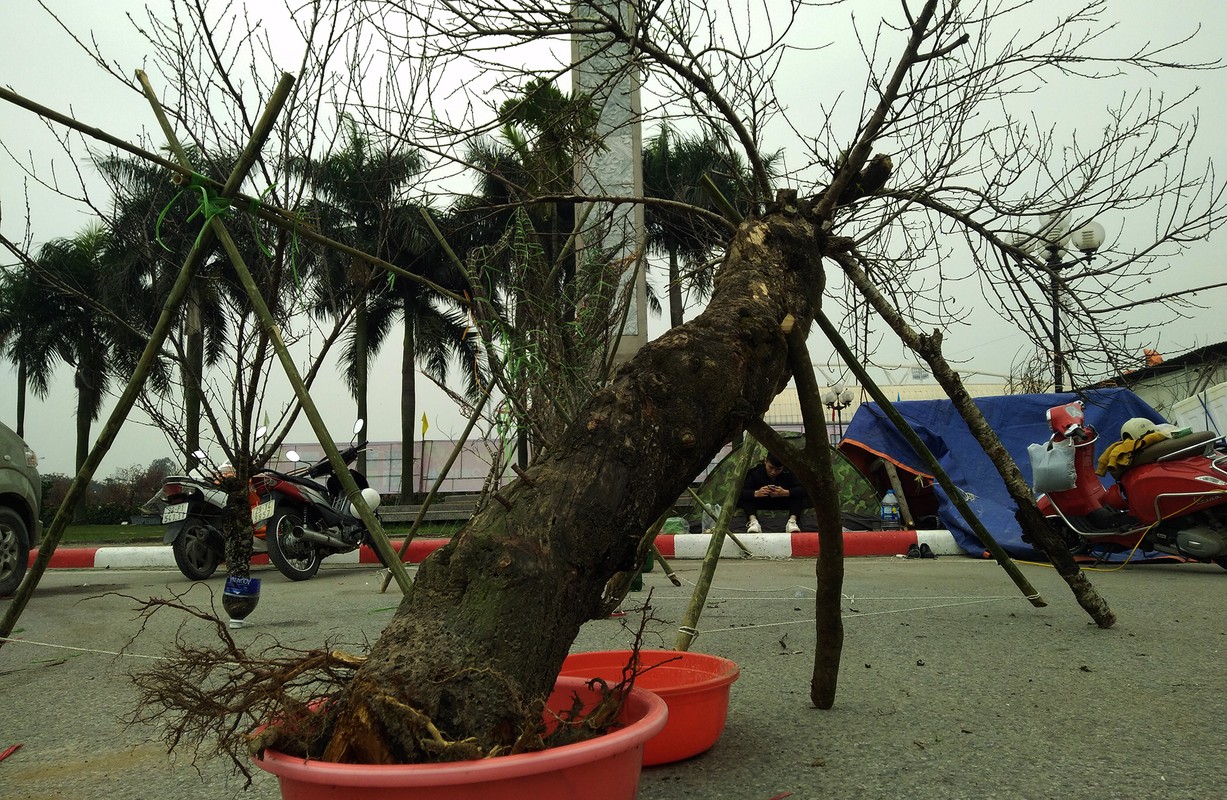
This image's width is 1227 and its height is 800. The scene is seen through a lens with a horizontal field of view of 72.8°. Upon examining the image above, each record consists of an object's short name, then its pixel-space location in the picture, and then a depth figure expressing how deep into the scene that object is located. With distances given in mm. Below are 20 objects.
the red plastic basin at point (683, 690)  1954
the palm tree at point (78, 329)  23719
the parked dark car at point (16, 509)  5426
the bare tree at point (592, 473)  1161
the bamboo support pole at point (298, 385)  2195
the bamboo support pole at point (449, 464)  3969
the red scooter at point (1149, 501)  5969
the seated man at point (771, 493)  9336
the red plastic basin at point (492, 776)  985
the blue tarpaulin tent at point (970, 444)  8047
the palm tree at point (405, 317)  20500
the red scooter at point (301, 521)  6922
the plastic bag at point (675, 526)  9586
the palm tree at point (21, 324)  25891
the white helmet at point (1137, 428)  6519
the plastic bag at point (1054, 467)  6418
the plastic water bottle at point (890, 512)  9211
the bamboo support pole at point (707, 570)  2630
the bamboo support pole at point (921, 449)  2708
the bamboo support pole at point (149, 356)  2299
